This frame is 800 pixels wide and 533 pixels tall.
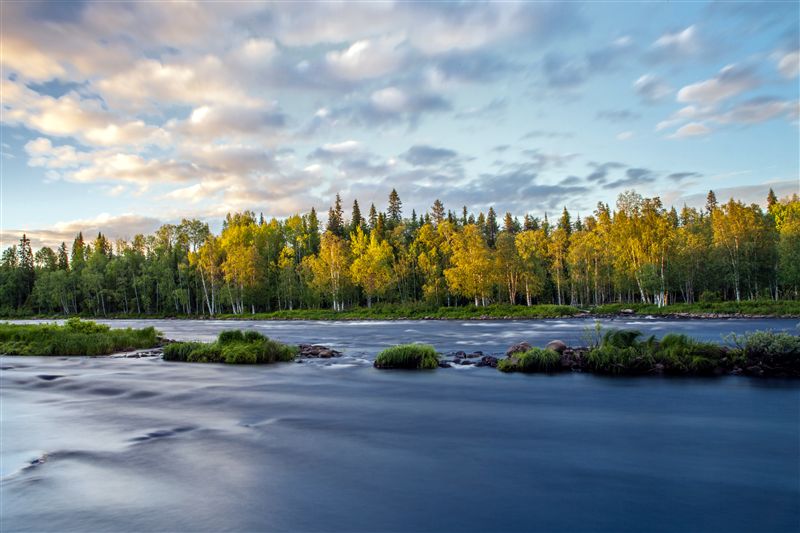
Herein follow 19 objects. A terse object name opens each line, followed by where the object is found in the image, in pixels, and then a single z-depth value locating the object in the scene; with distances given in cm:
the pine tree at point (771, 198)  11680
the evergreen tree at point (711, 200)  12275
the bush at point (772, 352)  1611
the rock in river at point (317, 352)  2583
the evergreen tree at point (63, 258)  12888
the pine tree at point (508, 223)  11952
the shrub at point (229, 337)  2636
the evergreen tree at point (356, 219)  11062
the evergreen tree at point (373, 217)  11120
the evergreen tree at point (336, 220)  11155
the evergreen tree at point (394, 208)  11650
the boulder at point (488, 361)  2082
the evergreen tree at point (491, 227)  11650
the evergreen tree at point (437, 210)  10800
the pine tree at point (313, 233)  10069
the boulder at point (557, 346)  2027
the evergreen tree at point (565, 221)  10913
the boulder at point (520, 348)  2131
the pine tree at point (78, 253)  11075
